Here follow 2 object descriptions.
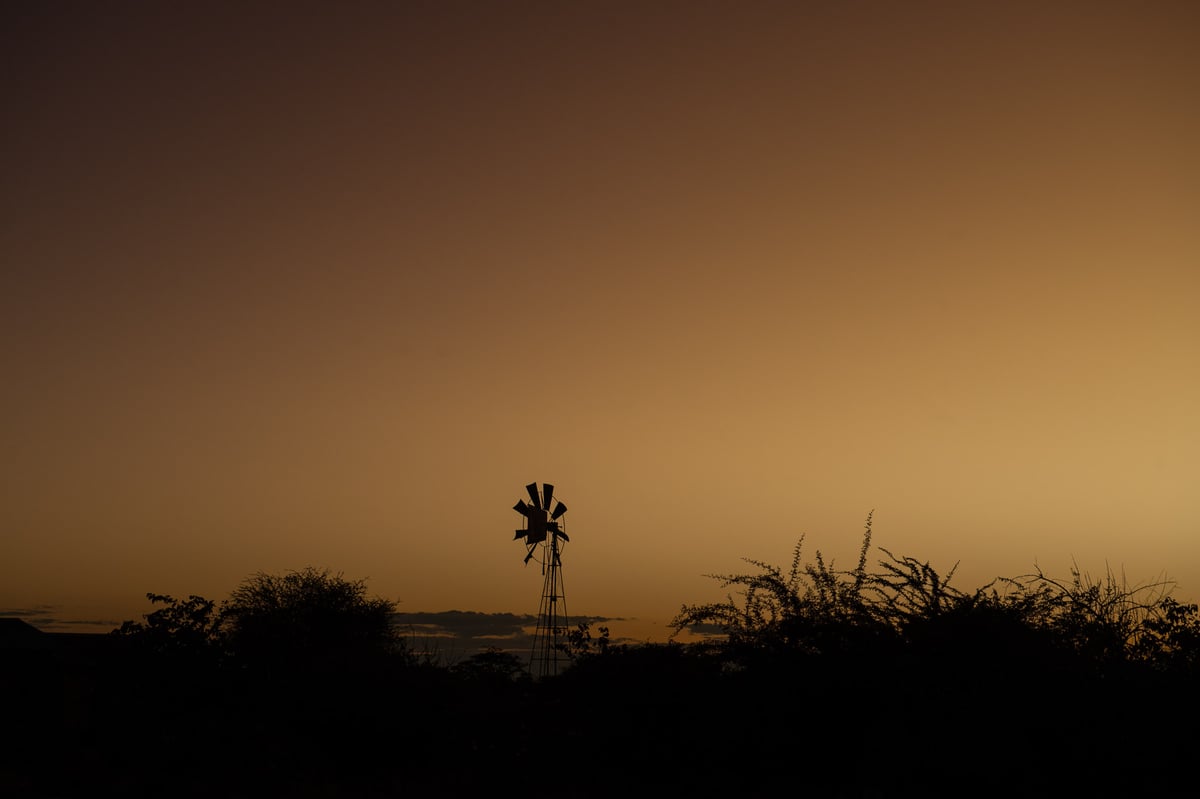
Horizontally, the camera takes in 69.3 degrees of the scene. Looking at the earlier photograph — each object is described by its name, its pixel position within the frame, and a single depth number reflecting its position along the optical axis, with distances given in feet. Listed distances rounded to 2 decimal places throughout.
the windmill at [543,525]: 116.88
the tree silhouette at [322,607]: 155.33
